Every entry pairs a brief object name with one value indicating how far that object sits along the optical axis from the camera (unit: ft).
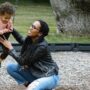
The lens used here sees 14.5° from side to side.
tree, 31.84
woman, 12.92
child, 12.93
